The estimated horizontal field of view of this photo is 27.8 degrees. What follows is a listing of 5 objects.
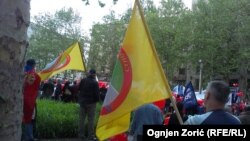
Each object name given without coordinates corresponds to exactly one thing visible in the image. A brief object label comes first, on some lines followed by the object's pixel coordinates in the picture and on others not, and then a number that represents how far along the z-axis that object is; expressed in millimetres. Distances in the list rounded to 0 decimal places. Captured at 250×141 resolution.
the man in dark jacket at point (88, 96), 12328
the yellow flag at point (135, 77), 5495
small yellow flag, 13164
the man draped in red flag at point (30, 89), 8430
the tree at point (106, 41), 58062
